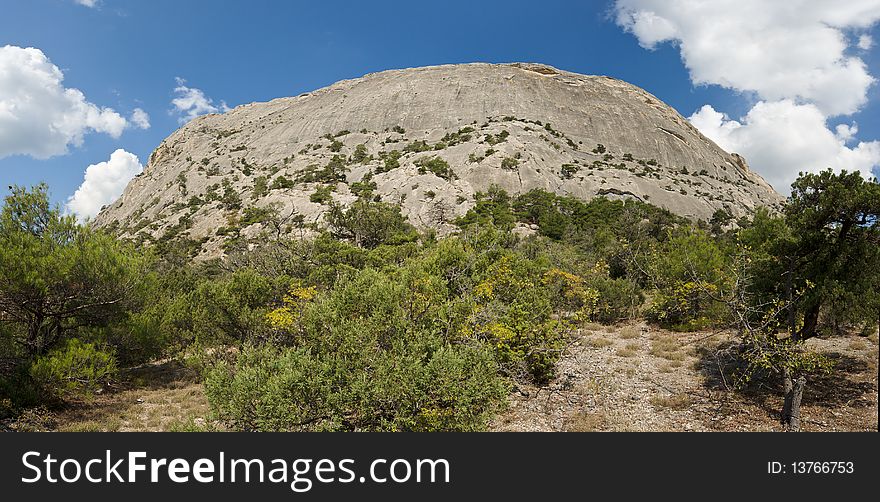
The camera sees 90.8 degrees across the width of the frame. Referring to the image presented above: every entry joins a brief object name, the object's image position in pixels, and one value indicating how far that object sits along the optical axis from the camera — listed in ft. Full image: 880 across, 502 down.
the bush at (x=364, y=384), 24.32
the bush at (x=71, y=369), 35.53
